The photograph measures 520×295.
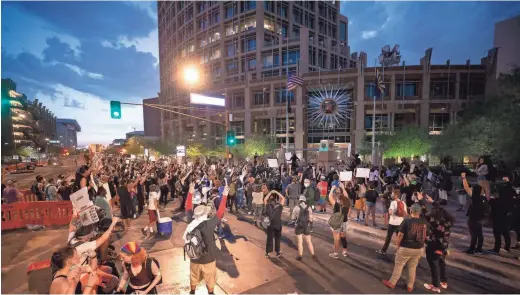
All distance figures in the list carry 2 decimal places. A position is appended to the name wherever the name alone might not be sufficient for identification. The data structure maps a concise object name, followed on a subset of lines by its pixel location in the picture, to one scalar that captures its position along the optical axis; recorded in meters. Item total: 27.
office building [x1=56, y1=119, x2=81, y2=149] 175.55
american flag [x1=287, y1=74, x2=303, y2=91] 25.22
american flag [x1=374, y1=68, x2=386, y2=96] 24.55
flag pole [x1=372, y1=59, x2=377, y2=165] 28.08
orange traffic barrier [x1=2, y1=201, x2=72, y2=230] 9.77
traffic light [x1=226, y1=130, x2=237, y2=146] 15.46
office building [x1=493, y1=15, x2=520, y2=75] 21.77
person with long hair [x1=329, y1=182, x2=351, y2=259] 6.93
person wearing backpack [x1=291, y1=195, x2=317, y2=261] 6.52
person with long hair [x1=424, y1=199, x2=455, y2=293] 5.16
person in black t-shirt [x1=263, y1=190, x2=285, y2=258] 6.84
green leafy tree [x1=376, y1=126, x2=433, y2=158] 27.48
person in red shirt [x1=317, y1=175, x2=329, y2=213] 11.90
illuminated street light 14.79
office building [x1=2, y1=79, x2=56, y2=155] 72.19
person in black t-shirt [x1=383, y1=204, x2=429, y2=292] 4.96
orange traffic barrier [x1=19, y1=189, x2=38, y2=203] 12.73
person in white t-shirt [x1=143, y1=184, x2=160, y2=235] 8.44
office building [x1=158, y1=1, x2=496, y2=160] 35.16
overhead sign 23.71
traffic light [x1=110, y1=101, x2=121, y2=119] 11.77
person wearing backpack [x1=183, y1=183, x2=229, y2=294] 4.38
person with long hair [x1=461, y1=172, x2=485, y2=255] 6.62
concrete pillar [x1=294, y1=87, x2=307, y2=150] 40.09
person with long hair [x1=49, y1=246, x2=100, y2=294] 3.04
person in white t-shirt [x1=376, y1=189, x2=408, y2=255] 6.96
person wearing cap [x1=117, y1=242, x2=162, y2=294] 3.48
